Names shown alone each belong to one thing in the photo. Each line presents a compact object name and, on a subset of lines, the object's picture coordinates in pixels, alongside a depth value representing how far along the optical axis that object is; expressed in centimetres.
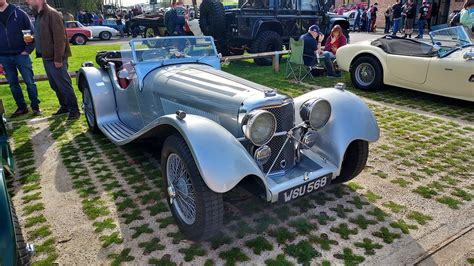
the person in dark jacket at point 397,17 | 1650
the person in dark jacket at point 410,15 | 1459
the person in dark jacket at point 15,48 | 516
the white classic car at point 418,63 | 580
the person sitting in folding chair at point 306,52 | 809
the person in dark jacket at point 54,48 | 503
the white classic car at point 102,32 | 2066
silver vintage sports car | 249
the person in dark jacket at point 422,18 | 1503
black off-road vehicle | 1006
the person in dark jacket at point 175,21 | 1220
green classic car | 200
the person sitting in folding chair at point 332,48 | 866
